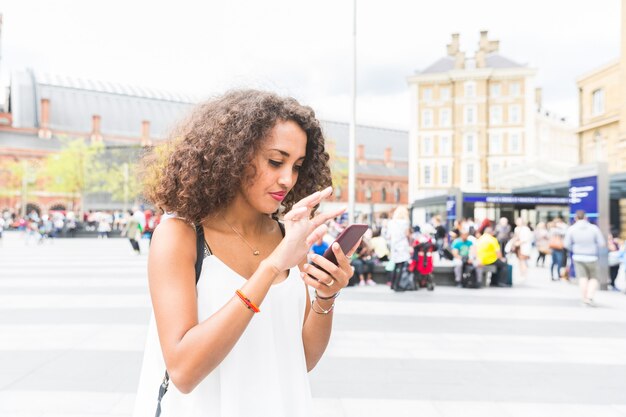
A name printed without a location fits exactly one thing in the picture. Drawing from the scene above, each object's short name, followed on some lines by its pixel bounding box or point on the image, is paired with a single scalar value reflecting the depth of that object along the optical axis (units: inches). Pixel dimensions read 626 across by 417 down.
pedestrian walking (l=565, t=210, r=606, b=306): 394.6
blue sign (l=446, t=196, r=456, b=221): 1053.8
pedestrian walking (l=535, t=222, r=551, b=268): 698.8
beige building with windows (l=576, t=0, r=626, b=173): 1296.8
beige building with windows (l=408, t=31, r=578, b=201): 2218.3
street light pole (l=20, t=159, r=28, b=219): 2055.9
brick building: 2332.7
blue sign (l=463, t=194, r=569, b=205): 1058.1
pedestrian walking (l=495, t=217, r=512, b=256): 682.8
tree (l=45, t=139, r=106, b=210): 1984.5
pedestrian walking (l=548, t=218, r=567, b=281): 559.8
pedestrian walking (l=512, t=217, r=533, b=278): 548.7
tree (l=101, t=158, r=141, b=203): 2036.2
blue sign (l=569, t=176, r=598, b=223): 517.3
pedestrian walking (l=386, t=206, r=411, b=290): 441.4
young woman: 53.3
